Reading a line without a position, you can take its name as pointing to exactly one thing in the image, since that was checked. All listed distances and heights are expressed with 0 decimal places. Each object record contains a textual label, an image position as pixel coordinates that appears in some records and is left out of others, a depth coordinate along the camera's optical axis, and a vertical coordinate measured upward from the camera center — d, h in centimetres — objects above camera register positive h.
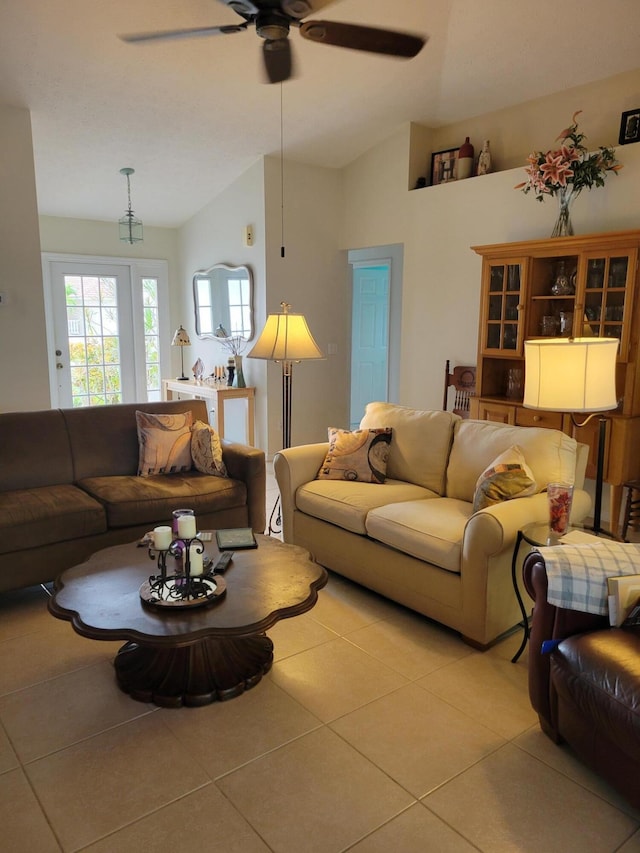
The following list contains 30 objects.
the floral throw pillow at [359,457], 349 -72
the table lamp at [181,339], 653 -9
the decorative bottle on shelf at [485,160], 485 +136
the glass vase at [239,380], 594 -47
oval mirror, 602 +31
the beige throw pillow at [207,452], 367 -73
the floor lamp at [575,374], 243 -17
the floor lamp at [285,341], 353 -6
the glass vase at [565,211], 411 +82
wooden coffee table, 198 -95
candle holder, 213 -91
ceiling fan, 245 +128
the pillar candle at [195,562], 219 -82
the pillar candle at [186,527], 222 -71
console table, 579 -62
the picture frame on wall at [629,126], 397 +134
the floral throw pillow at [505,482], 270 -67
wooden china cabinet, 380 +12
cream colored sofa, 254 -87
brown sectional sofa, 294 -86
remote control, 237 -91
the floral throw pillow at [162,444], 364 -68
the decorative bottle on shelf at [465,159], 496 +140
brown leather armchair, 164 -101
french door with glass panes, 659 -1
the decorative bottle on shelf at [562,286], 416 +32
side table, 238 -80
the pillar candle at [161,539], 221 -75
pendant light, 548 +93
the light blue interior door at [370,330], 718 +2
